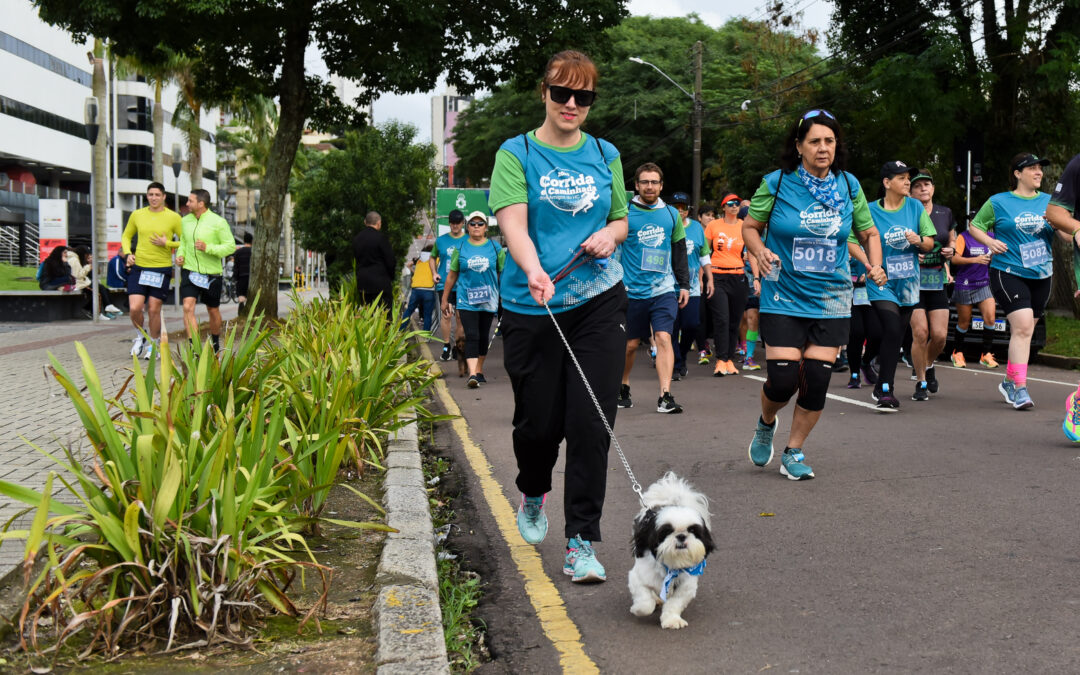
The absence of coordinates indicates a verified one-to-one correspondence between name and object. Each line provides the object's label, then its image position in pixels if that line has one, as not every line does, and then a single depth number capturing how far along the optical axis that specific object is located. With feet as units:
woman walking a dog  14.48
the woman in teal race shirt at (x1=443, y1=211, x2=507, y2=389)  40.55
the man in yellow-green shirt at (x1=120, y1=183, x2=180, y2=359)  40.09
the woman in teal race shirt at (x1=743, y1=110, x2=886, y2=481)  20.72
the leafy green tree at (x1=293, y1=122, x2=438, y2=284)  119.75
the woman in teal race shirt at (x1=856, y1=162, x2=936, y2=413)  30.86
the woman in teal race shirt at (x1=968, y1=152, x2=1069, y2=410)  29.07
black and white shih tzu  11.89
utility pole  114.52
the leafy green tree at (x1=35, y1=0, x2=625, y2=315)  60.08
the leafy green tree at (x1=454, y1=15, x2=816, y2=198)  122.83
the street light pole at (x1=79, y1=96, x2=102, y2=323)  72.02
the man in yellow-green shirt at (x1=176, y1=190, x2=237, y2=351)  40.37
